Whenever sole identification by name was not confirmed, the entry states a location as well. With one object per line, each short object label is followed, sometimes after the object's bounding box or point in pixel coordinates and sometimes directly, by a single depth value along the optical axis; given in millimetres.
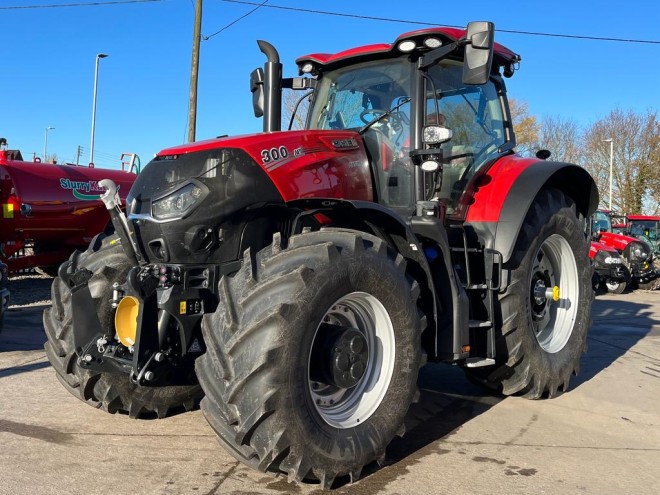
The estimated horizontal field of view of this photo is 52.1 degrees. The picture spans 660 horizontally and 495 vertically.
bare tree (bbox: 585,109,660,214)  38312
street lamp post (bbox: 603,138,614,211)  38000
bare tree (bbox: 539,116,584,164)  41844
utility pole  15398
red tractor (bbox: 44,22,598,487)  3131
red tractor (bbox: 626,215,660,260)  21205
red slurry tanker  10586
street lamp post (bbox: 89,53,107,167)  30047
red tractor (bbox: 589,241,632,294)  14961
